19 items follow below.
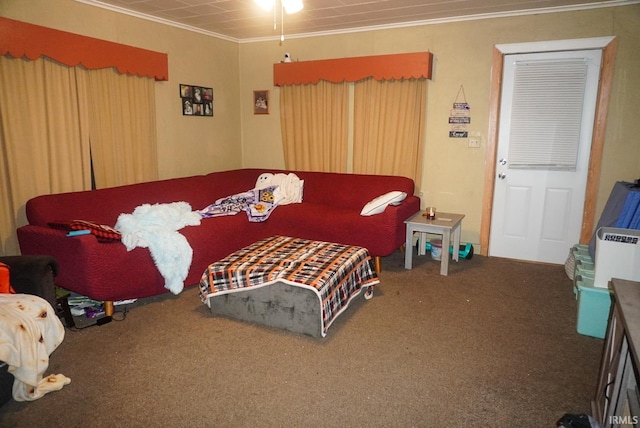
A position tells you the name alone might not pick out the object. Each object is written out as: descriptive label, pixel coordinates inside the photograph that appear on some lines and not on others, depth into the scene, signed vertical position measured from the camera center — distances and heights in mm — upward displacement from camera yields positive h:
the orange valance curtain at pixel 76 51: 3018 +742
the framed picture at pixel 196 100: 4586 +481
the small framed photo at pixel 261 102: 5242 +529
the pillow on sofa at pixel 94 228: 2842 -609
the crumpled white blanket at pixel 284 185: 4535 -468
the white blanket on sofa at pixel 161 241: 3051 -732
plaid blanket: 2643 -849
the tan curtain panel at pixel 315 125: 4797 +235
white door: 3840 -15
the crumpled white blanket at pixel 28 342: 1940 -989
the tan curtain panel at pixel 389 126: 4430 +223
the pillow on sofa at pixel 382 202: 3869 -522
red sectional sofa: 2840 -695
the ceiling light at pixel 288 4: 2625 +893
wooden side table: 3750 -760
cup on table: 4055 -652
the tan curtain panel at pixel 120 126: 3691 +137
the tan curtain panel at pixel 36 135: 3139 +31
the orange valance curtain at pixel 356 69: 4242 +837
